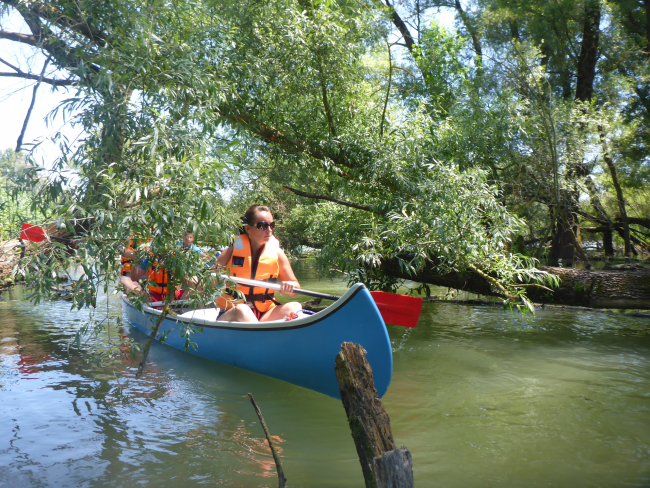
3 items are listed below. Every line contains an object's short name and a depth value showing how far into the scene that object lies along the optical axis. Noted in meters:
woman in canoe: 4.55
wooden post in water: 2.03
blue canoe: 3.51
